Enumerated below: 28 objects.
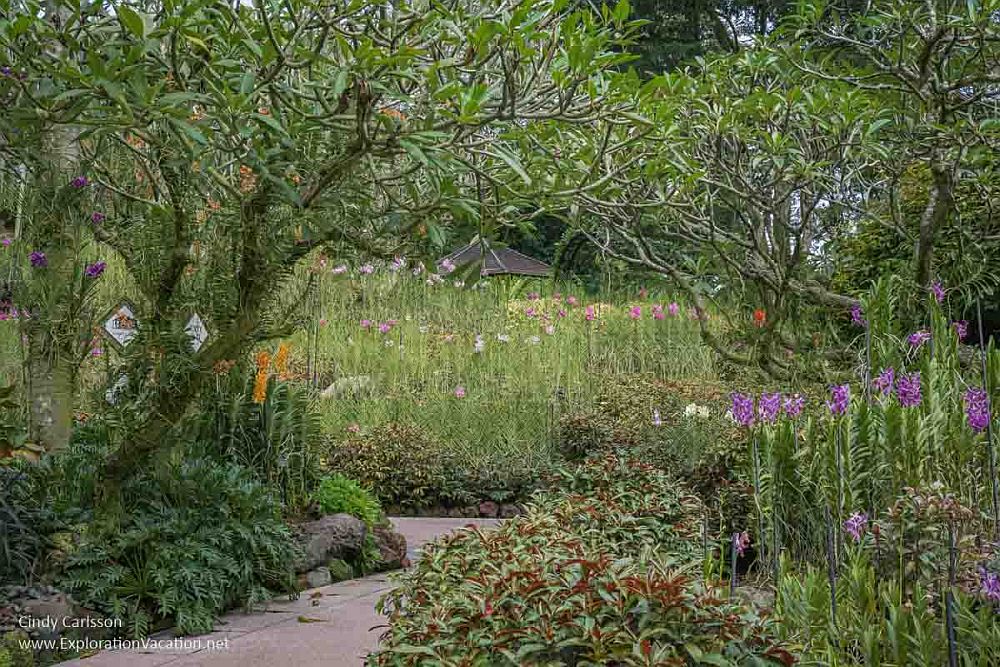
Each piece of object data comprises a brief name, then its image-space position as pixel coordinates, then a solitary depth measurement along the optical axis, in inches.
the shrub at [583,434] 268.9
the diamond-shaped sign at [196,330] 150.8
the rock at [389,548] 209.8
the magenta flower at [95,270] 161.2
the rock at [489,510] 278.1
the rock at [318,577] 189.9
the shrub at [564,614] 77.9
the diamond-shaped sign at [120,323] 166.0
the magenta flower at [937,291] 148.3
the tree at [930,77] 159.0
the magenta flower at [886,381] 131.6
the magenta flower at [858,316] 153.0
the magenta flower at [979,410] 107.1
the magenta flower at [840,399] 119.6
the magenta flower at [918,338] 137.7
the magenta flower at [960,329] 151.9
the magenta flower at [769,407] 140.4
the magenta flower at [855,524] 106.0
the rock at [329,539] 190.5
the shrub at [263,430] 196.2
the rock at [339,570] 195.0
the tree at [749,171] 164.1
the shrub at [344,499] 207.5
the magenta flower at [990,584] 84.7
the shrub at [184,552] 148.4
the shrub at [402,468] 279.9
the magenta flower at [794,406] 150.6
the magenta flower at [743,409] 135.9
